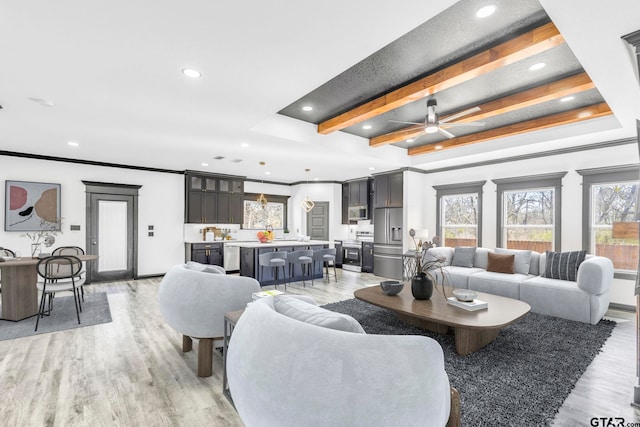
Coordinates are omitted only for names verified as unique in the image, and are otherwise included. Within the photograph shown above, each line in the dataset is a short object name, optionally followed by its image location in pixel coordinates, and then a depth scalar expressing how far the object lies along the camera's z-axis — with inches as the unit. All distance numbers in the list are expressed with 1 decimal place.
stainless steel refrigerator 278.1
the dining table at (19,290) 157.1
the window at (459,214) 250.7
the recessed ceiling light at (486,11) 81.5
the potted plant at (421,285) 136.7
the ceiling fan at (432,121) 144.6
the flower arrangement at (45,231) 224.2
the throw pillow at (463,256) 224.1
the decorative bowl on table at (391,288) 144.3
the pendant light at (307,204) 299.9
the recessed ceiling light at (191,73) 98.1
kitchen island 243.1
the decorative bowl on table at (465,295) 127.6
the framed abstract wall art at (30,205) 216.5
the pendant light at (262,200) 301.9
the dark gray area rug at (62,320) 141.0
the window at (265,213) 344.5
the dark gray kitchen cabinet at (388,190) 278.5
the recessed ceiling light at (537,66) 115.6
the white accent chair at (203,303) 100.9
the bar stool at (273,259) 223.1
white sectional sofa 151.6
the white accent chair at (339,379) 43.7
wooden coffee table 109.0
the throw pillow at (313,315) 52.5
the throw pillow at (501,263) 200.4
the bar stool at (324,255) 252.1
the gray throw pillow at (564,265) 172.4
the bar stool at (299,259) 239.8
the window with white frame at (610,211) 178.9
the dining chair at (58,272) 148.1
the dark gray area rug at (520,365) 81.4
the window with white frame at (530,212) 209.0
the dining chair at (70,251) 194.4
